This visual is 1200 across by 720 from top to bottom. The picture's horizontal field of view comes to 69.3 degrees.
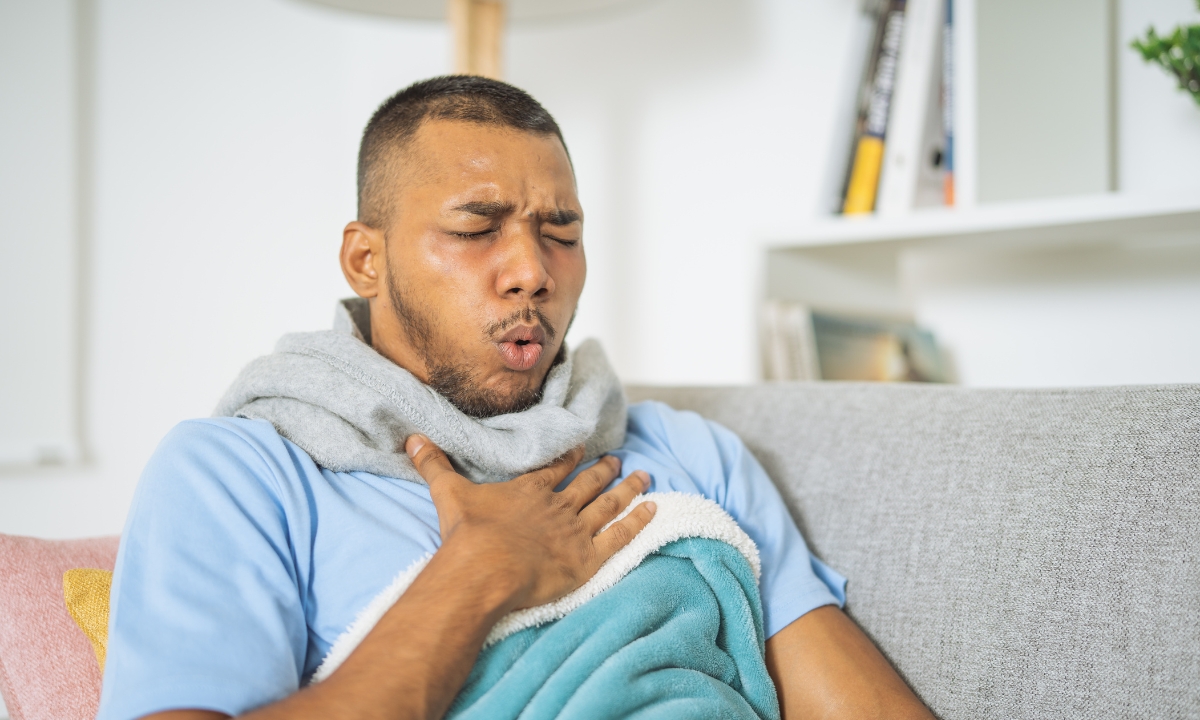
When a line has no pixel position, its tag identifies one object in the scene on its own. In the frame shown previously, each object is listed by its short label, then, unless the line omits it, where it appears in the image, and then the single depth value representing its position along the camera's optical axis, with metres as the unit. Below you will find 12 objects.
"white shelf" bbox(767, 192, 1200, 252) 1.26
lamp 1.57
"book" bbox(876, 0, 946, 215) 1.46
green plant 1.20
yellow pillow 0.79
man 0.66
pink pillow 0.81
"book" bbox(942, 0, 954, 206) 1.44
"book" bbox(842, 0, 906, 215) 1.51
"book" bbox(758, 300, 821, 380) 1.54
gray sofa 0.74
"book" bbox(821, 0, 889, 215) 1.53
